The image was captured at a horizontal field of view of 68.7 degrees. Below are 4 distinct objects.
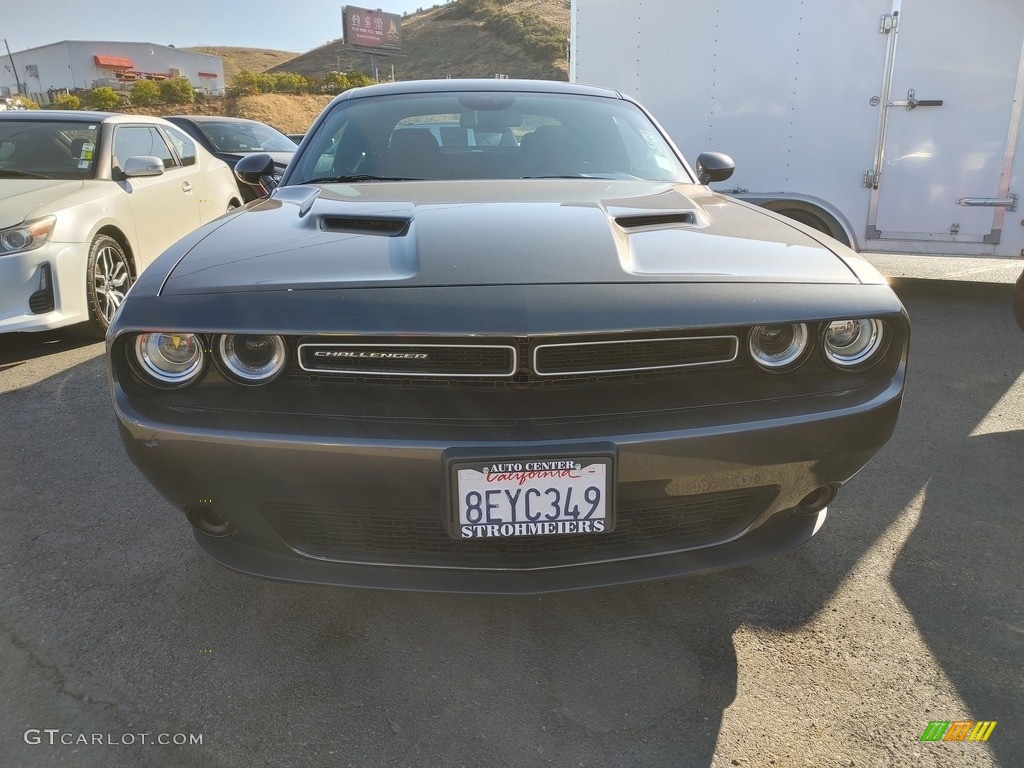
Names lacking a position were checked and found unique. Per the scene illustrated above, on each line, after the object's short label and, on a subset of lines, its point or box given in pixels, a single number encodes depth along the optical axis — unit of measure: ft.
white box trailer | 16.42
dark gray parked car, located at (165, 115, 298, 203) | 30.07
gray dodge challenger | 5.21
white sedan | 13.73
